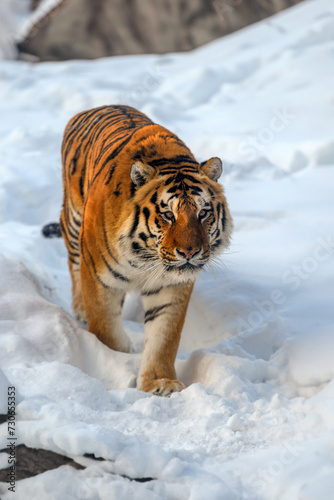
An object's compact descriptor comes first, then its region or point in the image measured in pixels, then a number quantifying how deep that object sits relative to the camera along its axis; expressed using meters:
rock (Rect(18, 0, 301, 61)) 18.70
